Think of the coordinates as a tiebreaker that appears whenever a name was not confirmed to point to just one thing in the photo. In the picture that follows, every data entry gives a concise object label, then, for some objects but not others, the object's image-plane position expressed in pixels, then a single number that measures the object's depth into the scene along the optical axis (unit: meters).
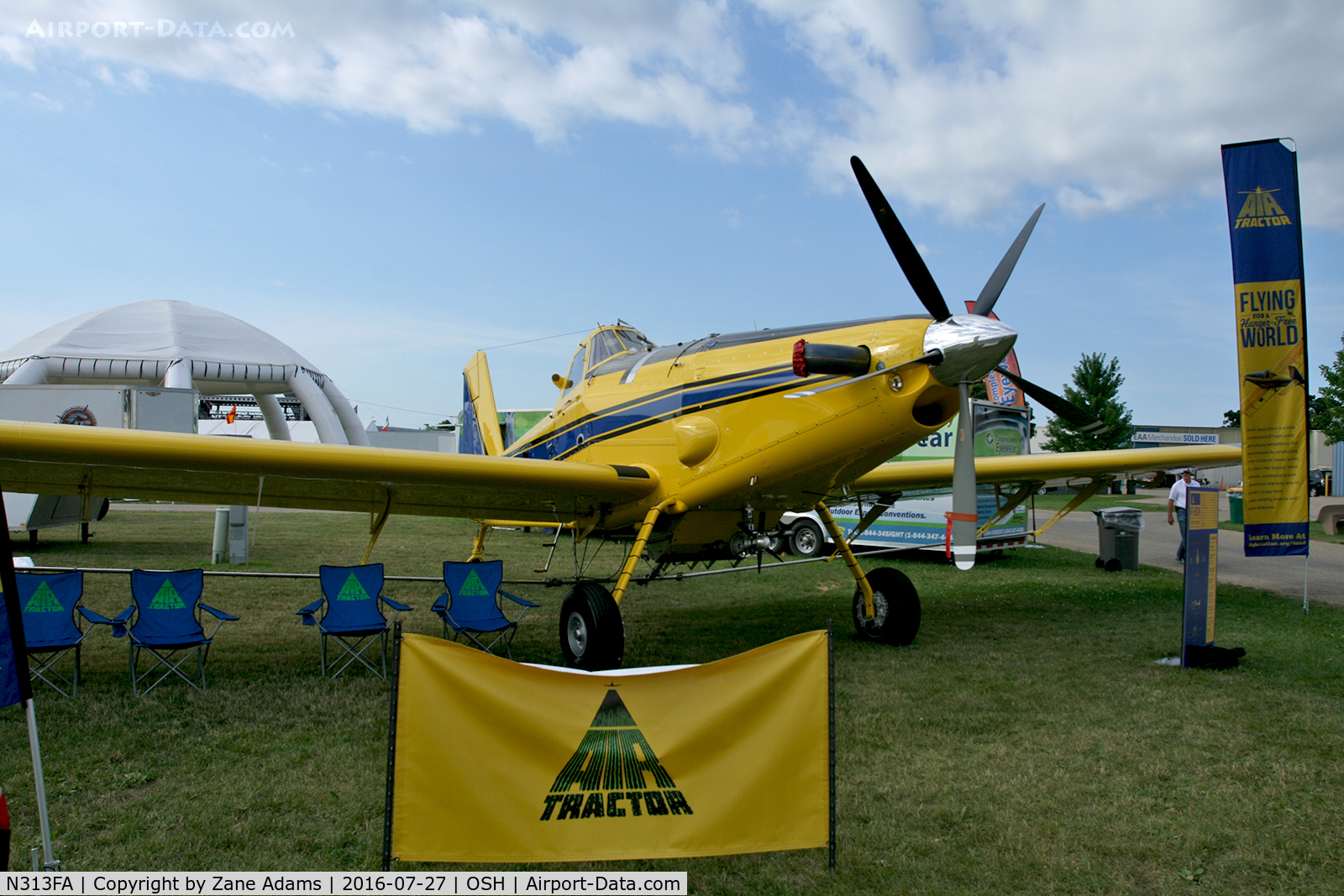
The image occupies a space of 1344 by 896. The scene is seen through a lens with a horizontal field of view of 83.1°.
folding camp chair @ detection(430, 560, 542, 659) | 7.34
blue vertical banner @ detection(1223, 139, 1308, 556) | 7.62
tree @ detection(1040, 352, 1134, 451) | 45.06
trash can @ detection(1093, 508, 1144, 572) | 14.30
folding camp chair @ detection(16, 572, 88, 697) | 6.05
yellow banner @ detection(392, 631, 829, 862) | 2.95
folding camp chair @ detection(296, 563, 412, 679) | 6.80
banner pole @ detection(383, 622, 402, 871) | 2.88
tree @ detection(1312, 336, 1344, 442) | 32.12
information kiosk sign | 6.78
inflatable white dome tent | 26.02
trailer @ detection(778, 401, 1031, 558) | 15.40
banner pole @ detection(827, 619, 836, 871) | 3.24
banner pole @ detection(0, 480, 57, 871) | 3.02
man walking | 14.09
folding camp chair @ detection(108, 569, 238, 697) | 6.25
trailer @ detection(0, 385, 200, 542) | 15.88
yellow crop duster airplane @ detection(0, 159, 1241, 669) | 6.04
